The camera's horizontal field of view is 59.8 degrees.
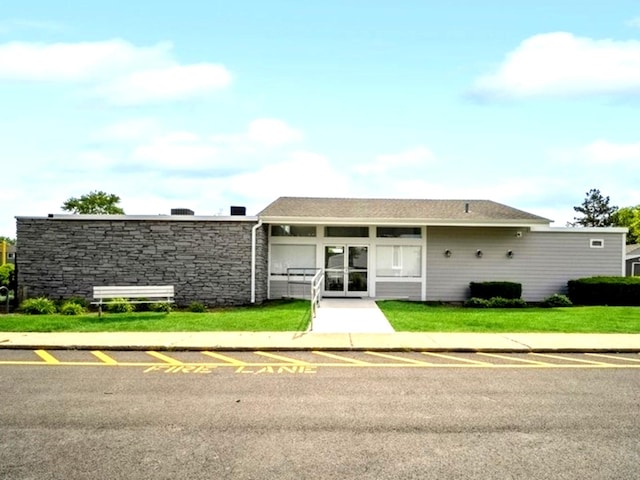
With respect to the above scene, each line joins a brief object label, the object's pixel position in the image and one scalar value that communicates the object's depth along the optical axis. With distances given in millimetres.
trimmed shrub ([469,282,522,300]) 19938
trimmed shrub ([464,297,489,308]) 19097
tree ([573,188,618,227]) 75250
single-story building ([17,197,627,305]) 18719
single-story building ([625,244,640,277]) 40422
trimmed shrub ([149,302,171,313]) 16750
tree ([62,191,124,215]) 58750
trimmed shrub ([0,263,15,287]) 22359
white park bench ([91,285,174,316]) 15023
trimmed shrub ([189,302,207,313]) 17344
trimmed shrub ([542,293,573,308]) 19538
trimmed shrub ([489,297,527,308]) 19297
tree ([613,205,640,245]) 59250
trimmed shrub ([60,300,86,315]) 16281
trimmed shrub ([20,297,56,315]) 16609
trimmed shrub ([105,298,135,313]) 16547
